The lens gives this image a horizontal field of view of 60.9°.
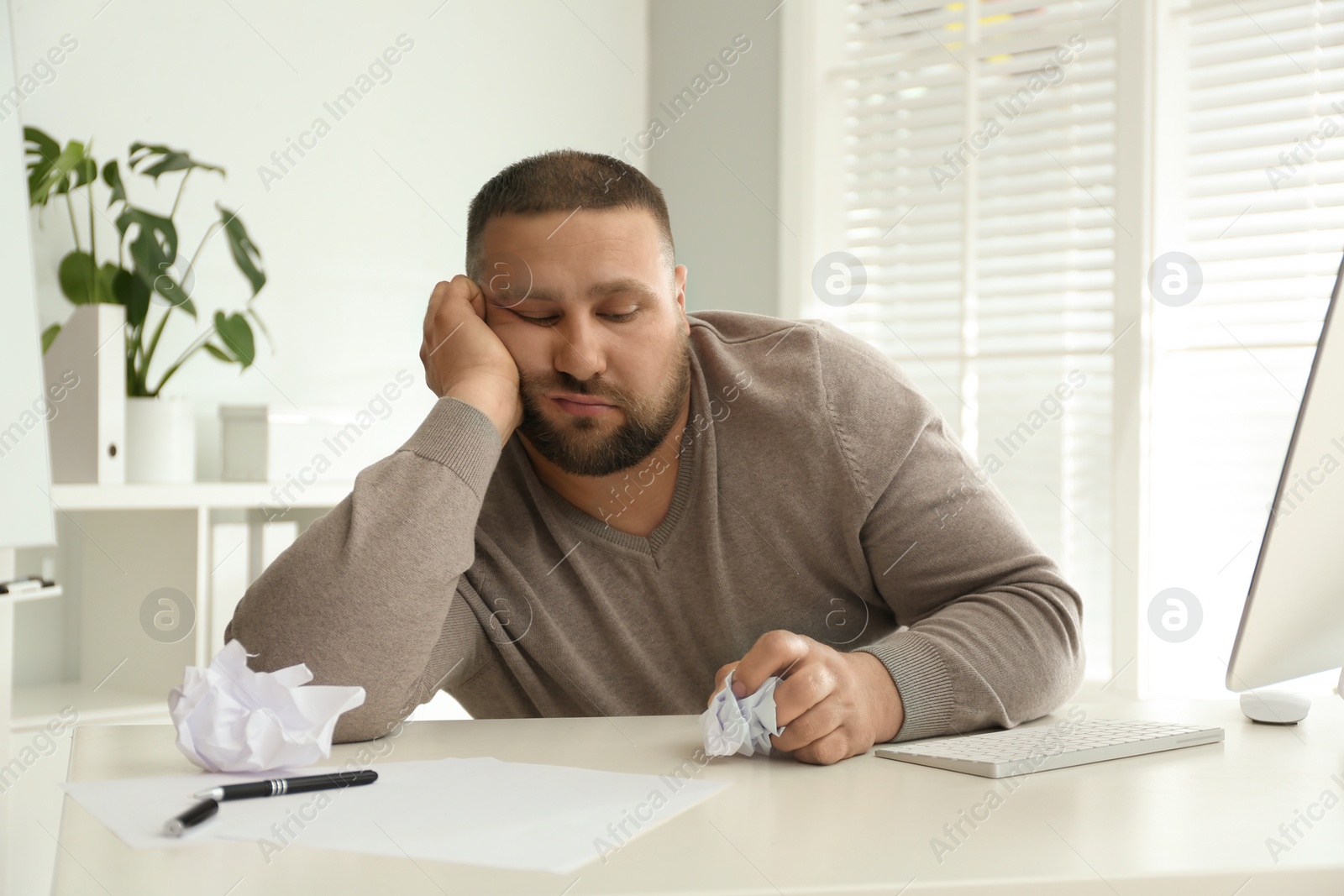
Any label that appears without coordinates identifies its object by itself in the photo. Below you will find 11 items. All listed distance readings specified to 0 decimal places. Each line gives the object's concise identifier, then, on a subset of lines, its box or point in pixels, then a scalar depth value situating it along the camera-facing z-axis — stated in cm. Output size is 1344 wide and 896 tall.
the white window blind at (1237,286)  240
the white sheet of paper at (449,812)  64
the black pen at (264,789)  68
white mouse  104
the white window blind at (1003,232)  270
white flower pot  209
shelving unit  203
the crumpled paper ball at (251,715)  82
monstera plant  201
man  118
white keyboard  83
